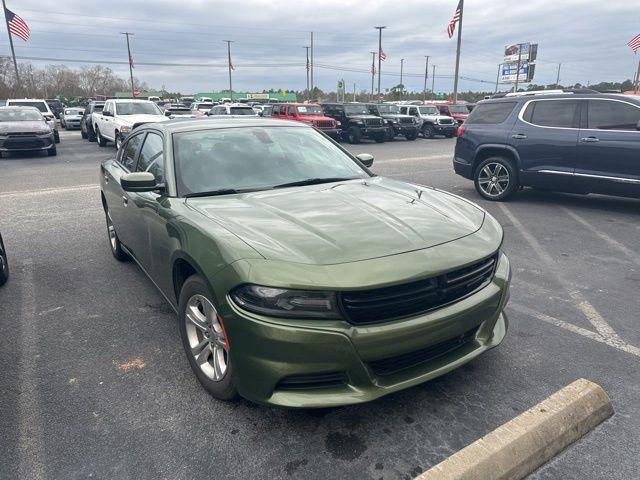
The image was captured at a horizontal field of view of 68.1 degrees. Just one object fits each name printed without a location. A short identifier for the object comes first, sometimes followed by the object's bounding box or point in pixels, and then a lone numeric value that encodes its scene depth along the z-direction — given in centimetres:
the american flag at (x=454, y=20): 2923
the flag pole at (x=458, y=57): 2926
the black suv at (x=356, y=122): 2194
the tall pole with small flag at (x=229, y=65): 6583
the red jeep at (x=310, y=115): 2070
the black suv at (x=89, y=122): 2181
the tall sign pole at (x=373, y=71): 5550
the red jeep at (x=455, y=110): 2773
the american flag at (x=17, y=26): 3088
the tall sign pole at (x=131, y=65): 5820
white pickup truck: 1616
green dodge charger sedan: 222
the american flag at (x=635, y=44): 2692
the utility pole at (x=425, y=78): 7401
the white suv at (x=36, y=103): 2242
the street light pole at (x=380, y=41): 4426
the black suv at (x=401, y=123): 2381
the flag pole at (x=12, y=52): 4375
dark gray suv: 708
